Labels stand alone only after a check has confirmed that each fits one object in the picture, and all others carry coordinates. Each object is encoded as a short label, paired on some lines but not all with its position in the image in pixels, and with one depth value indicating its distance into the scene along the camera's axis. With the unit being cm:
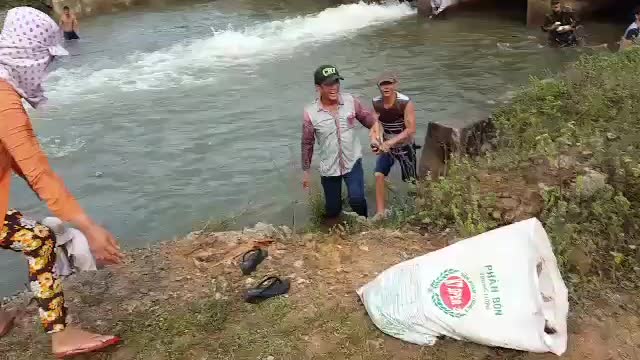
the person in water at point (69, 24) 1642
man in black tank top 571
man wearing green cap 525
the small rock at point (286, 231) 491
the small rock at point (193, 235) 484
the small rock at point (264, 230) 490
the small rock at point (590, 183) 390
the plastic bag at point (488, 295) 279
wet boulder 609
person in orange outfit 260
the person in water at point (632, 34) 982
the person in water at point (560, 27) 1206
